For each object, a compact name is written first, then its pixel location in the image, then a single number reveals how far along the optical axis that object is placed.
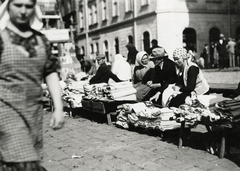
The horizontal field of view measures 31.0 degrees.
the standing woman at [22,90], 3.28
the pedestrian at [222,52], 27.36
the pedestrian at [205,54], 31.17
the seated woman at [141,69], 9.73
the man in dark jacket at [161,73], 8.99
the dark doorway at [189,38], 31.98
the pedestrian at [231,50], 26.95
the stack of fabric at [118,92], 9.38
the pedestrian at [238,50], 27.06
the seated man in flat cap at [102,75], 11.01
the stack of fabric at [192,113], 6.02
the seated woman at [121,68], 12.19
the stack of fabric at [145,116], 7.37
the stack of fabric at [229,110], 5.56
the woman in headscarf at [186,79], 7.29
